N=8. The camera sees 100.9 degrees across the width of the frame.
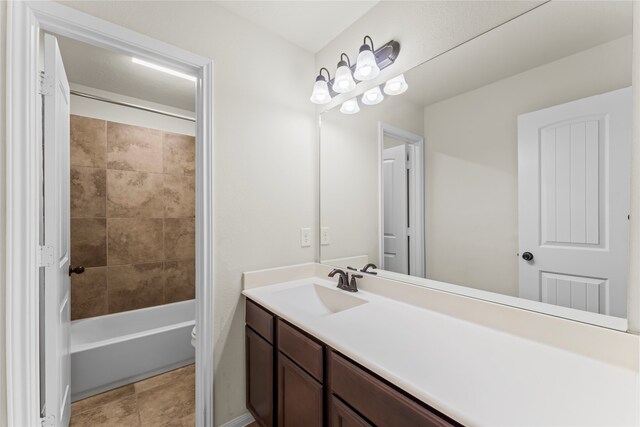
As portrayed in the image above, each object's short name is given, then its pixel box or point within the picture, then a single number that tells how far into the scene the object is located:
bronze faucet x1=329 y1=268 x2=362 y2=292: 1.53
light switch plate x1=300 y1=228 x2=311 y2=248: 1.87
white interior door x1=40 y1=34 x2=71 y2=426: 1.17
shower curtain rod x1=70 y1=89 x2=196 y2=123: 2.32
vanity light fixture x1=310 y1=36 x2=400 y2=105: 1.42
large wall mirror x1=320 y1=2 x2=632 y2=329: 0.83
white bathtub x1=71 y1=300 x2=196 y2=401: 1.86
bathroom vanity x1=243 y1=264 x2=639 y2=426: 0.62
